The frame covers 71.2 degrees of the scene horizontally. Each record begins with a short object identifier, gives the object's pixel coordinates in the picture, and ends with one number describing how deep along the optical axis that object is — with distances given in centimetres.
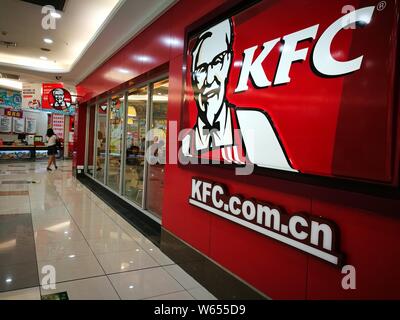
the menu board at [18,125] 1391
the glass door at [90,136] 924
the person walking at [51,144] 1026
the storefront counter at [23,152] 1227
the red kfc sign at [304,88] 139
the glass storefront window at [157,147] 452
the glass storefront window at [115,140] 650
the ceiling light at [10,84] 1189
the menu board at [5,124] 1334
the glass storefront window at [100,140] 812
